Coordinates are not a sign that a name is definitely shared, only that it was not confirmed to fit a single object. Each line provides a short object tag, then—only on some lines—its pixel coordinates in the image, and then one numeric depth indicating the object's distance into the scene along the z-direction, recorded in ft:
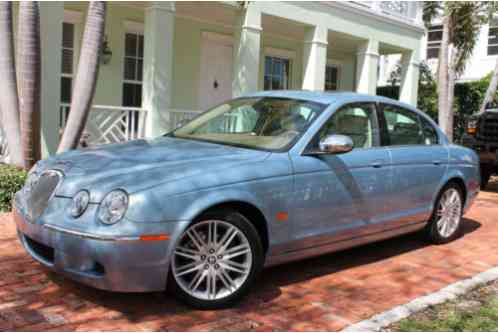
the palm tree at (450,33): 43.78
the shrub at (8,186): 21.98
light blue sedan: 11.57
